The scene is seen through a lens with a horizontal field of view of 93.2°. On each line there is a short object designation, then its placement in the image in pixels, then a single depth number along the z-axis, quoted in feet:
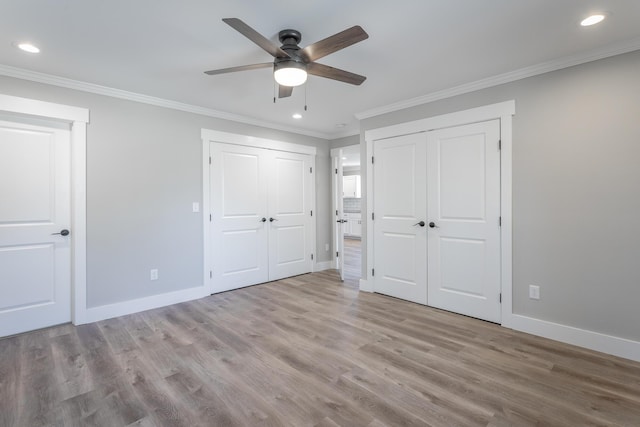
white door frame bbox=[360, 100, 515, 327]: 9.70
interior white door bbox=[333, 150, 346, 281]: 16.97
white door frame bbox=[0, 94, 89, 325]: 10.07
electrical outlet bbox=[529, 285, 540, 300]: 9.25
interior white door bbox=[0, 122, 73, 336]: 9.33
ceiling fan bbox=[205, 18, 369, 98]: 5.88
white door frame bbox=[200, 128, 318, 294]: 13.05
